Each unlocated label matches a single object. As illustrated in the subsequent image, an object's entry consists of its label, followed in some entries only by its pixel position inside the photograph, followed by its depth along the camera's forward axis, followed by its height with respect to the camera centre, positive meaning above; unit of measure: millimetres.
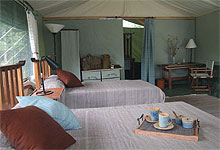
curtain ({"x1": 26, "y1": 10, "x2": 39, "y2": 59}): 3249 +414
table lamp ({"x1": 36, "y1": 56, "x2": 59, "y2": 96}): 2289 -80
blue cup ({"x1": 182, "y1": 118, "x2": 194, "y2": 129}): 1581 -539
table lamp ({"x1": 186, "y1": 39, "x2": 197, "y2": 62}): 6039 +378
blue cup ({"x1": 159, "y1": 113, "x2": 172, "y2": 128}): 1567 -508
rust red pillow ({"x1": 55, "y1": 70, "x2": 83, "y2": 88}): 3346 -358
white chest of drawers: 5301 -472
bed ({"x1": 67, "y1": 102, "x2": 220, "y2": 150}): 1368 -605
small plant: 6305 +405
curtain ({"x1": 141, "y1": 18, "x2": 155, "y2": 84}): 5844 +191
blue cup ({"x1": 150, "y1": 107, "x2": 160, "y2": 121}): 1733 -508
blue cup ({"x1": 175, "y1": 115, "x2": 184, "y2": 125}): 1675 -552
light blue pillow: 1544 -414
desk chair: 5238 -484
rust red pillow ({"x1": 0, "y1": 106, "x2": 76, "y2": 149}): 1146 -434
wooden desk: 5781 -295
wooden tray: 1440 -582
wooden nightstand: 2176 -414
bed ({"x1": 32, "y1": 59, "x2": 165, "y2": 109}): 2953 -595
